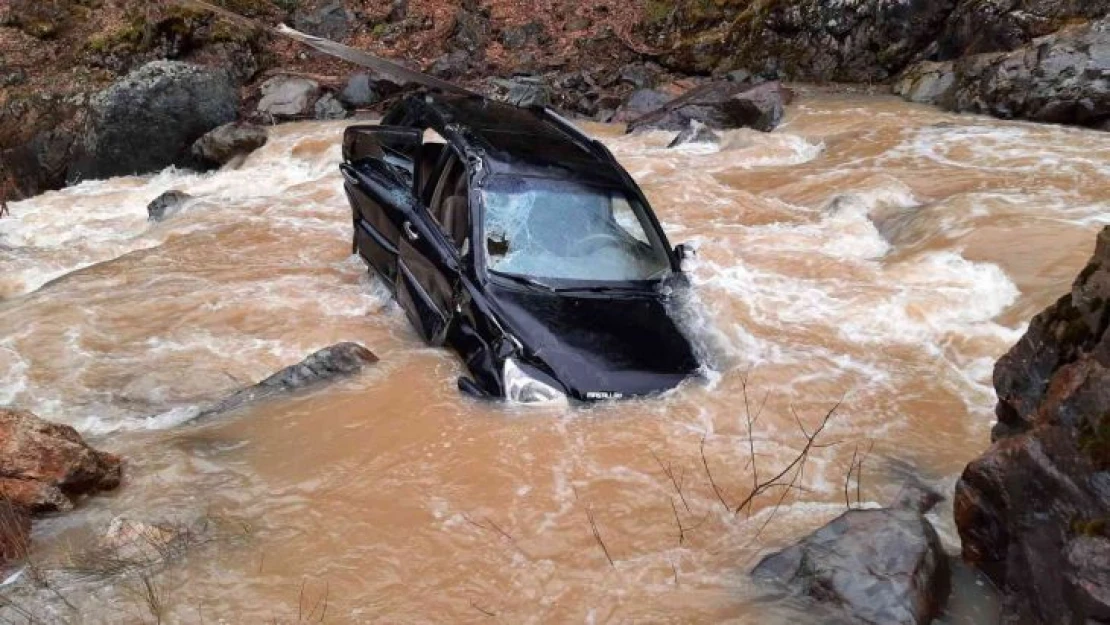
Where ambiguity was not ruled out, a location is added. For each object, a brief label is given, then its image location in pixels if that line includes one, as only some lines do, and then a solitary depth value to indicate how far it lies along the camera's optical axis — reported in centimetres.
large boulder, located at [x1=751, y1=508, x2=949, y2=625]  334
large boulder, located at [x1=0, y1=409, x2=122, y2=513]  430
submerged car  534
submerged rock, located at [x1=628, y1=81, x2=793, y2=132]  1334
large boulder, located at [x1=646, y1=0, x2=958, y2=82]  1489
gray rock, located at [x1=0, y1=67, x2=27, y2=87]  1548
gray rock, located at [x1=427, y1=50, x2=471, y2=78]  1677
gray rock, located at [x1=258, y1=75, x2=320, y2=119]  1552
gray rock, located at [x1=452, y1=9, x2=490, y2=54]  1736
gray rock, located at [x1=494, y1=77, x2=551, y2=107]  1530
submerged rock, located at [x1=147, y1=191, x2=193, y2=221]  1120
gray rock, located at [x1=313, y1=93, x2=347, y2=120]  1545
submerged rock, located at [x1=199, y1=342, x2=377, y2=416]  560
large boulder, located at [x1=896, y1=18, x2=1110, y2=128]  1134
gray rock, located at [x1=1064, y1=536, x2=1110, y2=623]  270
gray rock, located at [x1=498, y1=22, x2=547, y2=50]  1755
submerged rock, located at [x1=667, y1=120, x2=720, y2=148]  1266
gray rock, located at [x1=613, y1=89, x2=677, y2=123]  1488
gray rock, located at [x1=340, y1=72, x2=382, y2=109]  1564
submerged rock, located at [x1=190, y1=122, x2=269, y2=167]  1375
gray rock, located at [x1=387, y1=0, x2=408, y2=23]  1852
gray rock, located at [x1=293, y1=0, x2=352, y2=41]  1853
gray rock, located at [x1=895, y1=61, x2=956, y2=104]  1339
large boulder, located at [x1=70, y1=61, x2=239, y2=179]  1388
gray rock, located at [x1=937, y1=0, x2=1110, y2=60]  1309
